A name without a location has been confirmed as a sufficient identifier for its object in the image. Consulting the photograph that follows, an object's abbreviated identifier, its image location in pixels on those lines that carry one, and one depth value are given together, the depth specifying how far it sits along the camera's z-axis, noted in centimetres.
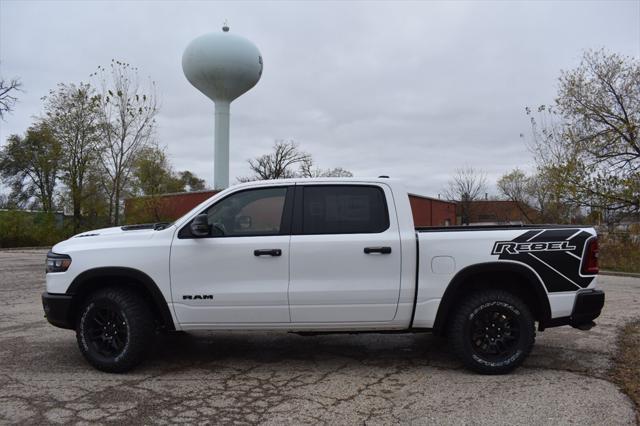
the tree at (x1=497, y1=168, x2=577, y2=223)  2303
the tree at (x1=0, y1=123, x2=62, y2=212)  3854
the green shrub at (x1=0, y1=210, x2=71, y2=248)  3644
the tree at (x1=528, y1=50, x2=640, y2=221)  2244
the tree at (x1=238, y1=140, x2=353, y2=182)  6762
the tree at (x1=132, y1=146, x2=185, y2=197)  3547
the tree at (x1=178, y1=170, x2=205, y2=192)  8184
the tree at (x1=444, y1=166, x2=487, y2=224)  5744
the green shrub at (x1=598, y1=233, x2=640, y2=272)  2030
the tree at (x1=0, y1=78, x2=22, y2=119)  3192
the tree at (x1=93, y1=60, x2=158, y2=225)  3209
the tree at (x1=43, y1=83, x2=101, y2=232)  3441
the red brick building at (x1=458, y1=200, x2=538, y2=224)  5528
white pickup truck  515
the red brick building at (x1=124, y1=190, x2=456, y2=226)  3341
